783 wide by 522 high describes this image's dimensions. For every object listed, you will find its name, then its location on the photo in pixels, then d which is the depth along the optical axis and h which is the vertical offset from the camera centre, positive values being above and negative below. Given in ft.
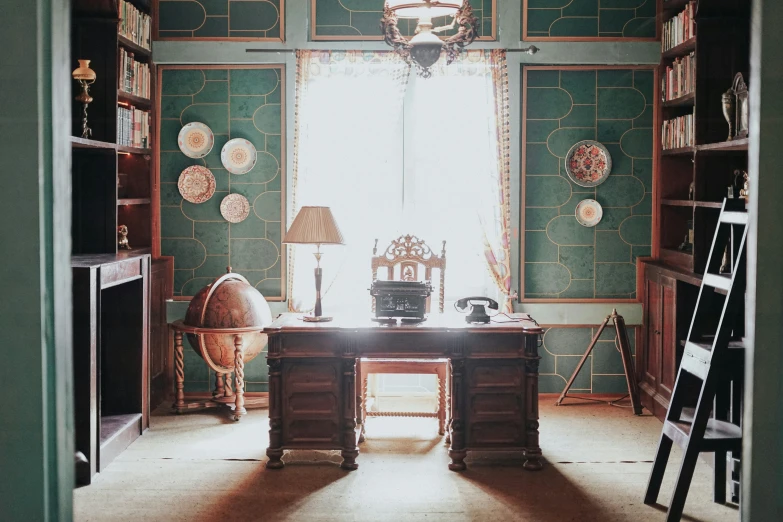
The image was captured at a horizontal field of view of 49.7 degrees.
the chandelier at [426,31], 14.62 +3.64
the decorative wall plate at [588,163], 23.30 +1.71
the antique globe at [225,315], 21.04 -2.31
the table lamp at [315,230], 17.99 -0.14
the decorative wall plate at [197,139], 23.32 +2.30
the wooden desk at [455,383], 17.30 -3.27
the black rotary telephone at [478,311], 17.98 -1.85
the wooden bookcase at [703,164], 19.69 +1.48
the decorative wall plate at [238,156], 23.34 +1.85
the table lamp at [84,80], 18.78 +3.19
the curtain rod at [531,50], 22.81 +4.74
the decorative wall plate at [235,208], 23.47 +0.41
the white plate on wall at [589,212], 23.44 +0.37
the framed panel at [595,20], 23.16 +5.63
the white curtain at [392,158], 23.04 +1.81
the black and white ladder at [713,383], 13.38 -2.65
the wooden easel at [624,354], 22.18 -3.41
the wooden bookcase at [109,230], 19.48 -0.19
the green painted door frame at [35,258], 7.45 -0.33
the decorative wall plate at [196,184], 23.43 +1.07
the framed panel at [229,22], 23.24 +5.51
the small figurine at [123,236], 21.91 -0.36
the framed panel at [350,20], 23.20 +5.60
